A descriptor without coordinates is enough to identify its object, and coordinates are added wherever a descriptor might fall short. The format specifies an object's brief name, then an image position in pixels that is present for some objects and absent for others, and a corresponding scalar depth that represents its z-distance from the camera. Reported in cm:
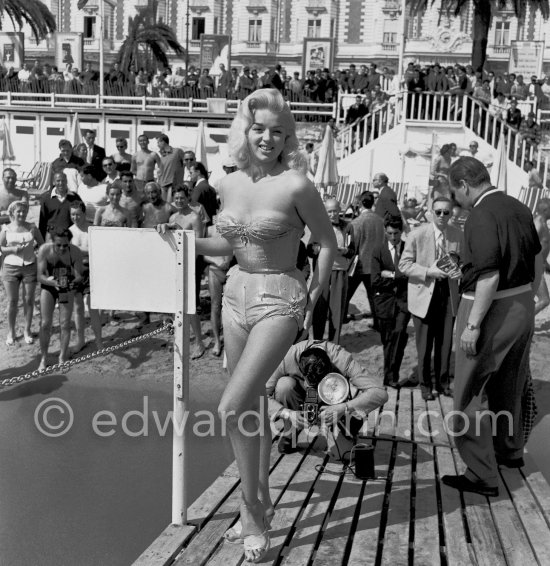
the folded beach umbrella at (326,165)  1619
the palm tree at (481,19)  3142
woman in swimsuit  386
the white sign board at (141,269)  425
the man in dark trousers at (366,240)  971
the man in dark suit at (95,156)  1348
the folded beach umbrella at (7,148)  2373
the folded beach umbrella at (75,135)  1937
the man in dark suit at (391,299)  859
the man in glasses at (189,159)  1245
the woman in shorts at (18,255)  1042
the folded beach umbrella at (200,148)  1674
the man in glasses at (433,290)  800
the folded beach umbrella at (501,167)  1462
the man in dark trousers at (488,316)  470
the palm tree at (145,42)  4897
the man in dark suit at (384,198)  1234
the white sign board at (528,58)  2891
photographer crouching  571
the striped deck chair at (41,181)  2127
